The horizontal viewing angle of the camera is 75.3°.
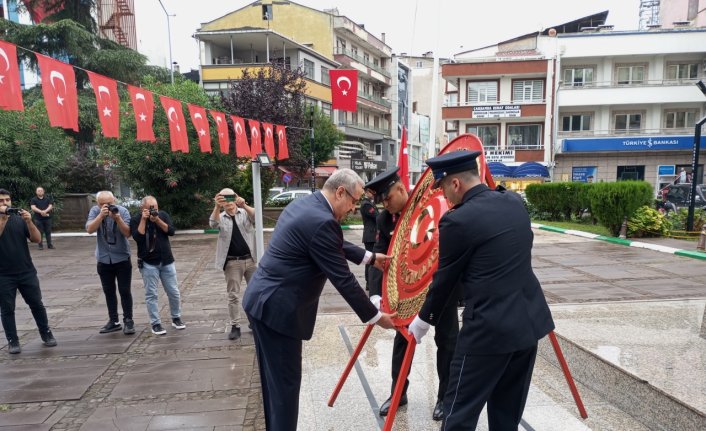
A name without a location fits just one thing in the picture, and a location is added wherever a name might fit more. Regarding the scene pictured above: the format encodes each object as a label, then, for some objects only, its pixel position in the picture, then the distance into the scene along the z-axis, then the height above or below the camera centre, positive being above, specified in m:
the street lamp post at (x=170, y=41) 25.50 +6.68
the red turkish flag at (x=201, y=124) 9.78 +0.80
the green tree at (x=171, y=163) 15.74 -0.08
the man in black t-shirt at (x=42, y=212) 12.23 -1.31
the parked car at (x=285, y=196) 22.61 -1.85
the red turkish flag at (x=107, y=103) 6.54 +0.86
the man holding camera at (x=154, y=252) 5.63 -1.12
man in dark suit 2.62 -0.74
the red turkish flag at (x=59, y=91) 5.46 +0.87
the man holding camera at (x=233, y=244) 5.50 -1.00
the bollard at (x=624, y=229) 12.86 -2.08
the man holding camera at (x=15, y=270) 5.08 -1.19
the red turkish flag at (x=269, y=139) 12.94 +0.60
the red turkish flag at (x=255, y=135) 10.25 +0.62
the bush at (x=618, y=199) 12.59 -1.24
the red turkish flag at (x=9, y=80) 4.72 +0.88
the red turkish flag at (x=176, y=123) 8.25 +0.71
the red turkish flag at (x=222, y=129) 10.62 +0.76
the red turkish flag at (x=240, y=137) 11.09 +0.57
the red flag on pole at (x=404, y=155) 5.67 +0.04
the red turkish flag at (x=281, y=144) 13.80 +0.47
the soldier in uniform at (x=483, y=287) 2.30 -0.67
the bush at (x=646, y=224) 12.79 -1.94
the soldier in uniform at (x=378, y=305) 3.31 -1.11
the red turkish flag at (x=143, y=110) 7.38 +0.85
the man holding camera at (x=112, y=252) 5.58 -1.11
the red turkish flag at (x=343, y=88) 14.62 +2.25
